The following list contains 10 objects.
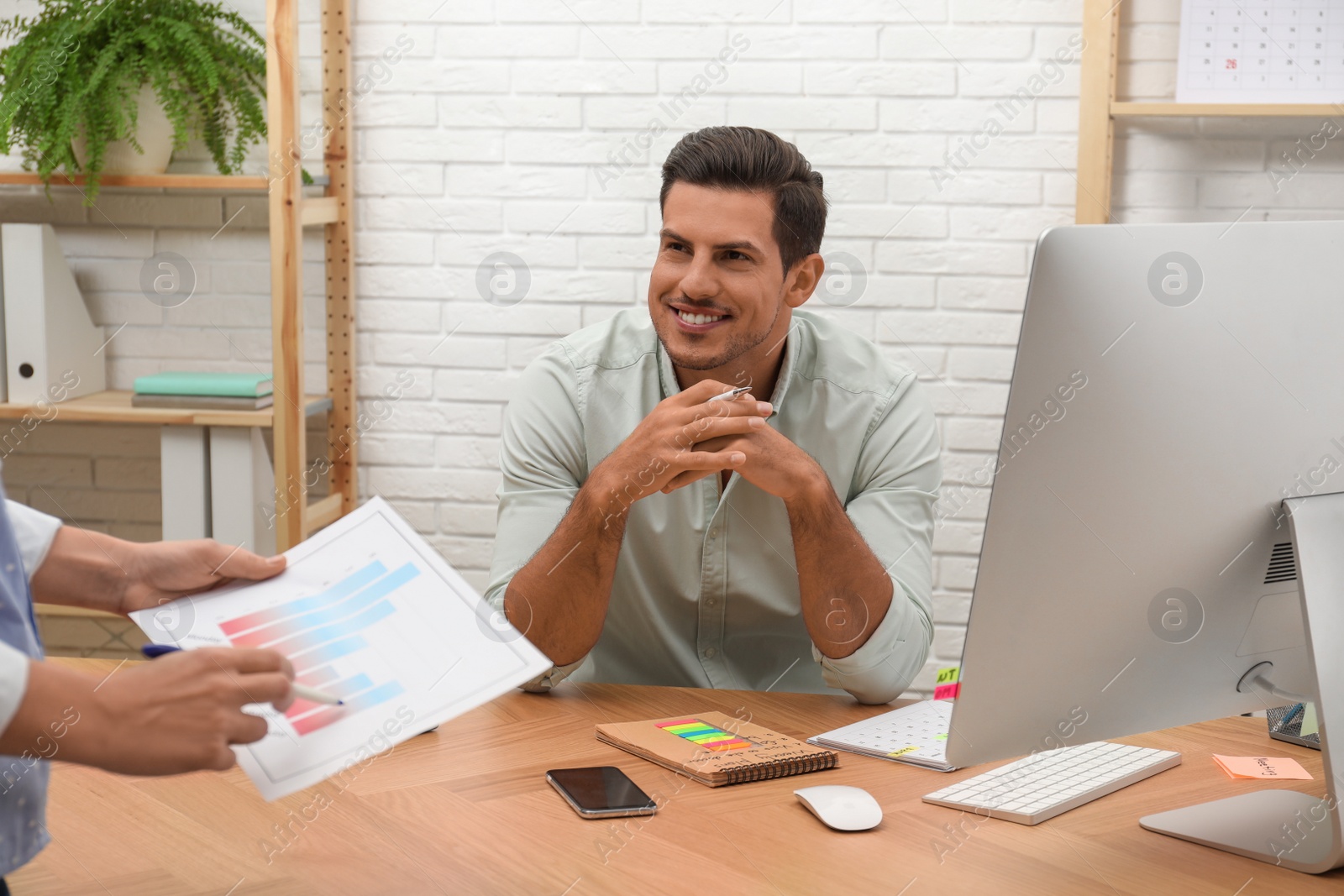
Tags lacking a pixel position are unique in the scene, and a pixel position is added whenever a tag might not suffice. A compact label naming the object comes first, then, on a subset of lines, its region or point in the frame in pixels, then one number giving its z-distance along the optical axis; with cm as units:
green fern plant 221
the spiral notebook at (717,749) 108
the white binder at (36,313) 233
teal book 236
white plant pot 232
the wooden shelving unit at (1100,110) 221
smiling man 161
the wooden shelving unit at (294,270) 226
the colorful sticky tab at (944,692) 138
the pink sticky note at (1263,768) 113
